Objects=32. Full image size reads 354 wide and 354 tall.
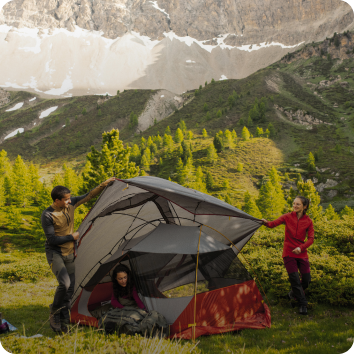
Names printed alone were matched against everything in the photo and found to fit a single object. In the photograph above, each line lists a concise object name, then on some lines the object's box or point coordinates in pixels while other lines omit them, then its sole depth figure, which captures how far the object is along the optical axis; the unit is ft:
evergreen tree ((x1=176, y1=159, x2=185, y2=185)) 207.31
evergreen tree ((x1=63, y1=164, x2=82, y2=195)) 156.11
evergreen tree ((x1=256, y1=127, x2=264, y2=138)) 281.02
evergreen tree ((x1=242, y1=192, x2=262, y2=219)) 131.27
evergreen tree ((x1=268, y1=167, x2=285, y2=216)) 147.54
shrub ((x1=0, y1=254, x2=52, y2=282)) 46.29
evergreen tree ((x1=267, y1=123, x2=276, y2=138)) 284.61
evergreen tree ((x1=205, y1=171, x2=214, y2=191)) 205.67
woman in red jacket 19.80
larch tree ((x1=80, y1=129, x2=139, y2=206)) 81.05
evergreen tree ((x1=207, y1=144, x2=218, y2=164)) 240.53
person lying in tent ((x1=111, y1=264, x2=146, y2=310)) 20.13
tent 19.10
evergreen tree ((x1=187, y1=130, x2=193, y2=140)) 289.12
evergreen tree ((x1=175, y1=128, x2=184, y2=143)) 287.89
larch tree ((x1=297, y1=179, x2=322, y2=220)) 103.55
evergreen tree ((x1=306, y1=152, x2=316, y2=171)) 225.35
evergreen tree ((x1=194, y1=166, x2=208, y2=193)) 174.23
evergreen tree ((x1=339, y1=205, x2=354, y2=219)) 126.34
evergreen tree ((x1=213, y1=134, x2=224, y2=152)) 257.28
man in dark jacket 16.81
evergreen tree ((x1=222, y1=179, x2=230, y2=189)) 204.39
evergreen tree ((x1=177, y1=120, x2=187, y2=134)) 320.23
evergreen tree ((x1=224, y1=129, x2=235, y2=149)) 261.65
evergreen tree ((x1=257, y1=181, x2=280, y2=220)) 146.24
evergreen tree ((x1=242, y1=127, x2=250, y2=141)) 272.51
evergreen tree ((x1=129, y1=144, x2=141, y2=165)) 262.06
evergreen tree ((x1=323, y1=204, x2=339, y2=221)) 124.77
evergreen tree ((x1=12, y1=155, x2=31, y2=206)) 155.75
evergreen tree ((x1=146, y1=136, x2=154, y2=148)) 280.27
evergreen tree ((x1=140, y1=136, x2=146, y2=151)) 283.03
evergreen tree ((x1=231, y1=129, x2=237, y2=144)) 273.23
